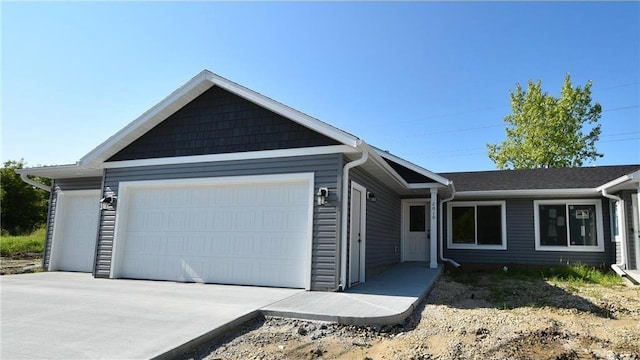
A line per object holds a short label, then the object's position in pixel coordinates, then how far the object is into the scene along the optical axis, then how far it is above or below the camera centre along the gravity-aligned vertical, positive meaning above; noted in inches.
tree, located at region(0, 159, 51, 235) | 1031.0 +30.6
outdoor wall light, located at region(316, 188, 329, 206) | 288.7 +24.4
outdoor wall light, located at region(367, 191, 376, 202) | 364.8 +32.0
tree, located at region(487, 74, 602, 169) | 1008.9 +279.0
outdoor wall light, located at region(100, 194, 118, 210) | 366.6 +17.2
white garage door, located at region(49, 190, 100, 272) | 416.8 -11.0
